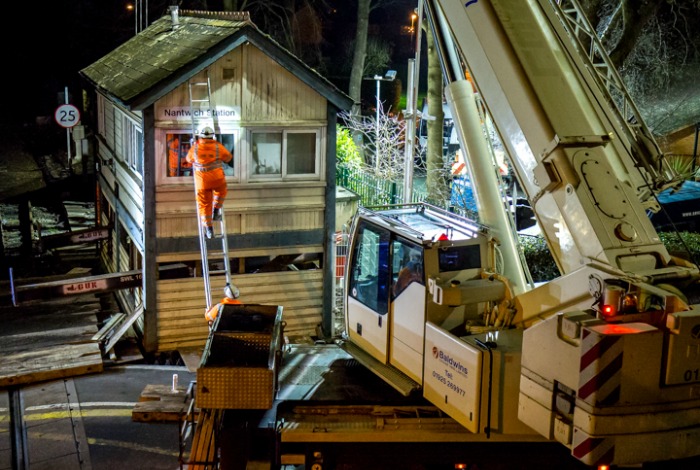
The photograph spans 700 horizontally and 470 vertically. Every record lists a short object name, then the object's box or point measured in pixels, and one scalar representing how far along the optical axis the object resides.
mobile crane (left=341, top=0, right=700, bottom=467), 5.63
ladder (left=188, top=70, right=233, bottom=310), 12.66
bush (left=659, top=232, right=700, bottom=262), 16.89
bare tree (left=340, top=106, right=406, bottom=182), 20.52
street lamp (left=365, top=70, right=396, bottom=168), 19.80
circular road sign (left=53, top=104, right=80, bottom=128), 17.23
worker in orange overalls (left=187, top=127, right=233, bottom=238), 12.30
